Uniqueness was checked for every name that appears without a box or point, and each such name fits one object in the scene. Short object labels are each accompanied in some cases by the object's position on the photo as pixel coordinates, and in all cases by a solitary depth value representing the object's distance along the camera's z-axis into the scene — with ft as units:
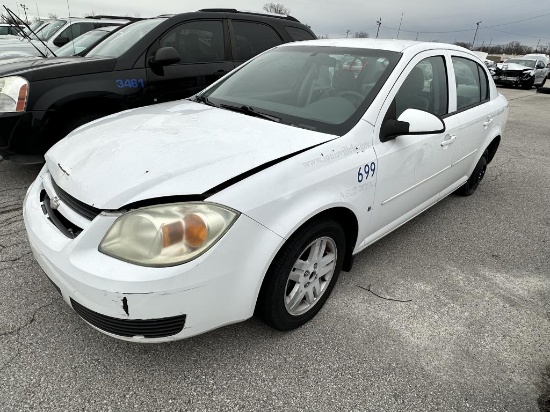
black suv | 11.67
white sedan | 5.33
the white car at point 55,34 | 27.26
